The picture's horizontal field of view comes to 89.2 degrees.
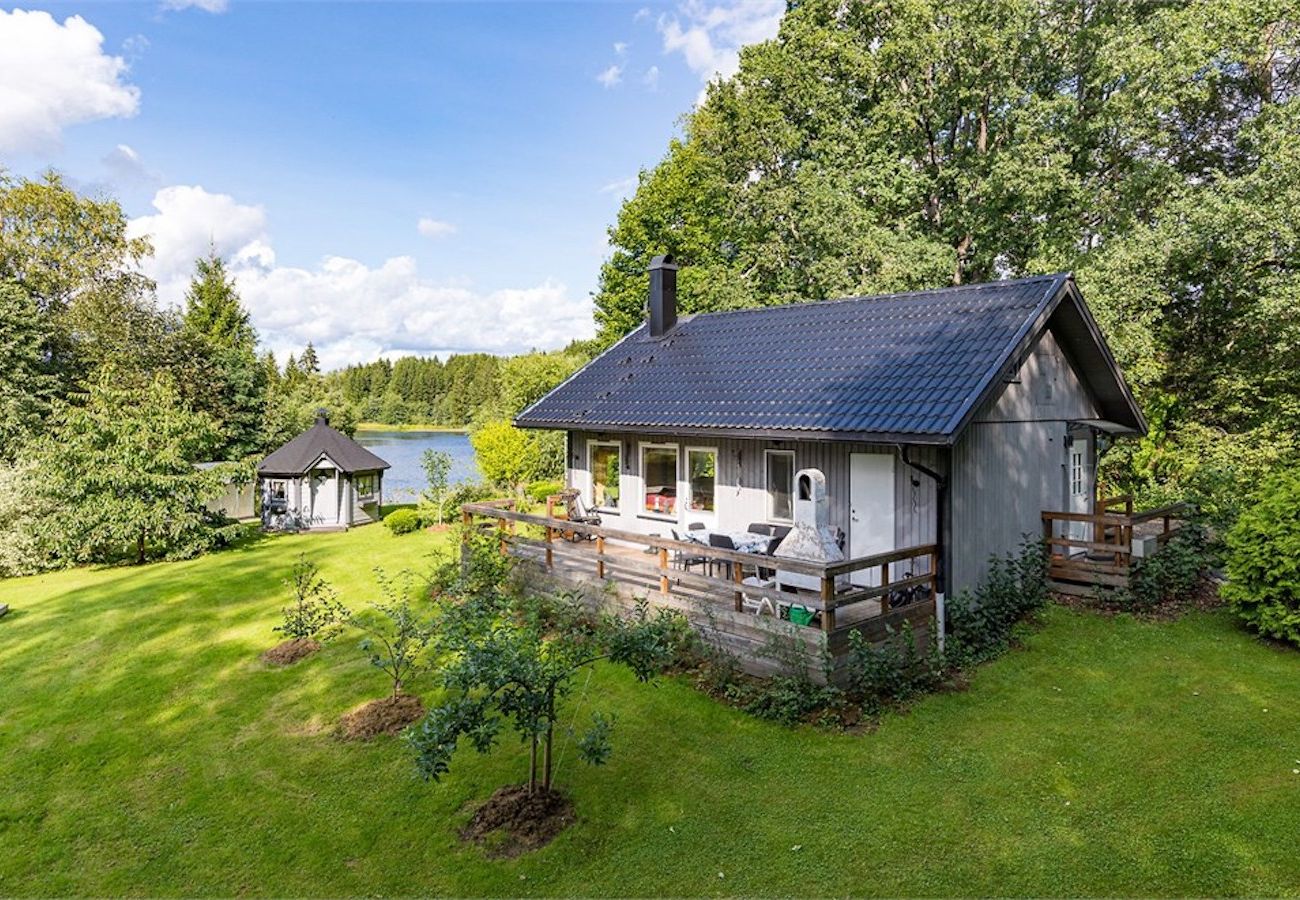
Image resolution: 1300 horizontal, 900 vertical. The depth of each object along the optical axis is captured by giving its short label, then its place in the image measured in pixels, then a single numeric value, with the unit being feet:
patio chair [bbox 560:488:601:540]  41.42
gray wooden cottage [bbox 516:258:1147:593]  26.94
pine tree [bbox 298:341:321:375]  183.62
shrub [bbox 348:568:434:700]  19.89
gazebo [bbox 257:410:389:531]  63.82
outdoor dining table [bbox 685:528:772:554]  28.37
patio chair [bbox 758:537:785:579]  27.20
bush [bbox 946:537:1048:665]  25.17
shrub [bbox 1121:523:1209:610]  30.04
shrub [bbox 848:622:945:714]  21.27
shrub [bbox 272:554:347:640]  28.76
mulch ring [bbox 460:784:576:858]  15.16
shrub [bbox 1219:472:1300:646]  25.30
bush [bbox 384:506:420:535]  59.41
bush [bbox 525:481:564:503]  68.09
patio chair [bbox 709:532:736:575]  28.30
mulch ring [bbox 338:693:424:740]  20.97
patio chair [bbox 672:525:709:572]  29.91
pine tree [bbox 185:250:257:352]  108.88
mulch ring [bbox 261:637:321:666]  27.84
